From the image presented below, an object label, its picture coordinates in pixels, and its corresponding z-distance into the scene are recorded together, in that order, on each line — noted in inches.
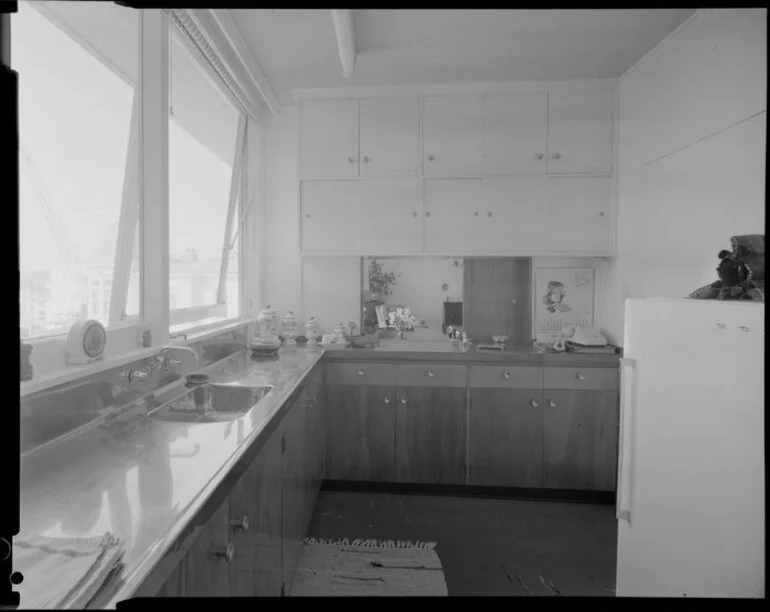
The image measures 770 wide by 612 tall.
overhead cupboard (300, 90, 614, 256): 125.3
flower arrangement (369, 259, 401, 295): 140.6
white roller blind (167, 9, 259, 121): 84.4
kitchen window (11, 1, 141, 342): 55.4
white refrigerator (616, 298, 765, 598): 45.1
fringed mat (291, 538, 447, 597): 80.7
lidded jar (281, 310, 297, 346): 134.8
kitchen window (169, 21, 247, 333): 96.7
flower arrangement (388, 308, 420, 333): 140.9
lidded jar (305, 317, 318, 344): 134.7
